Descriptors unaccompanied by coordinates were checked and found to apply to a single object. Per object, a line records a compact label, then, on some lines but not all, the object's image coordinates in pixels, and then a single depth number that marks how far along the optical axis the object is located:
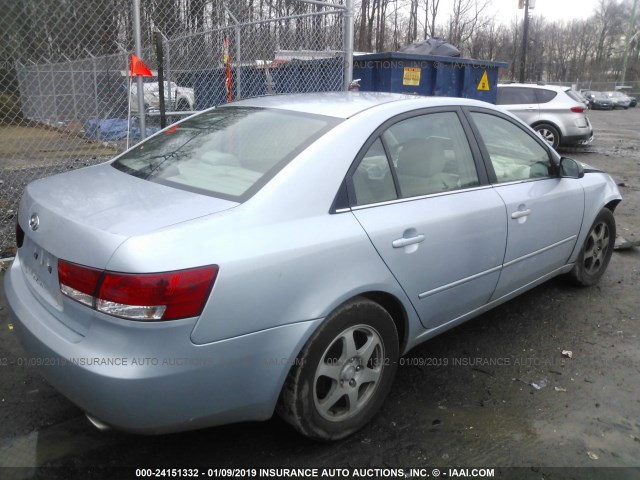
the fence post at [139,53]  4.65
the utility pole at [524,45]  23.67
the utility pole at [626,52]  48.03
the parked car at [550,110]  12.28
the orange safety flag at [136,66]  4.80
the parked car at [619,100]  39.12
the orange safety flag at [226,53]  7.50
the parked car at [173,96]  9.56
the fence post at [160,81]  4.75
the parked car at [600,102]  38.63
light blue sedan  1.91
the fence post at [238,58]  7.82
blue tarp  9.07
